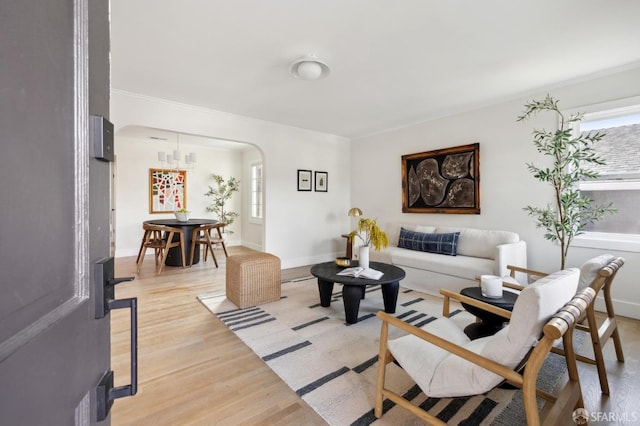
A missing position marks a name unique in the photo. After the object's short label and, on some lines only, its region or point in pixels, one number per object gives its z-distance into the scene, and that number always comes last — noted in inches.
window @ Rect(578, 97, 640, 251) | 115.6
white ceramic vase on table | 120.9
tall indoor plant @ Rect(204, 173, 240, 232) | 277.1
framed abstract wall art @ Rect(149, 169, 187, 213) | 251.8
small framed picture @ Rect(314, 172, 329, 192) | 215.6
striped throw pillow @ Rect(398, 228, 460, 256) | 153.7
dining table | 194.9
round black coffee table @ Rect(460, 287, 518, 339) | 75.7
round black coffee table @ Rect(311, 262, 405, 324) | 107.4
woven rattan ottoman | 121.9
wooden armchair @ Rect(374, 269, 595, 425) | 43.6
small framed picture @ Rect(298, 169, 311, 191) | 205.3
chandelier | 219.9
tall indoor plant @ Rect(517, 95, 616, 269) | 103.6
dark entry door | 13.2
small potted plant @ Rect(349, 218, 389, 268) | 117.9
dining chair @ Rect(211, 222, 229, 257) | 205.6
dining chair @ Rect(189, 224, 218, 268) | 195.7
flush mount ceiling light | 106.5
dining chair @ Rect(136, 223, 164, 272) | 184.1
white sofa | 129.0
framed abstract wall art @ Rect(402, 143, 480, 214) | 161.2
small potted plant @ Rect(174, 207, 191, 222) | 203.6
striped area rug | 63.9
